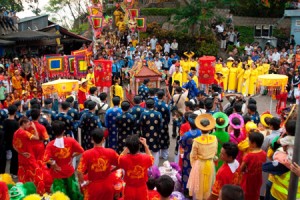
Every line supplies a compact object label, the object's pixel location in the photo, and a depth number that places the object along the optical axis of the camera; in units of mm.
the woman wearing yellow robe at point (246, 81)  13711
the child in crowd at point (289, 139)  4004
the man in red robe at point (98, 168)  4473
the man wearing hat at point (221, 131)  5715
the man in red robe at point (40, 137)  5942
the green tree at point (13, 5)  21431
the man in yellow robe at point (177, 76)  12484
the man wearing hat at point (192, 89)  9733
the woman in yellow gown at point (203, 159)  5250
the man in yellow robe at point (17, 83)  12445
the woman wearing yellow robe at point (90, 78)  11004
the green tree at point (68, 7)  40938
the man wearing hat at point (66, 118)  7060
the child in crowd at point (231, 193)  2885
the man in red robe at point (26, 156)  5707
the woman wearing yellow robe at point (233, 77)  14172
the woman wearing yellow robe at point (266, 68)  14227
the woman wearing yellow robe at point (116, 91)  9953
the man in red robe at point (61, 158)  4887
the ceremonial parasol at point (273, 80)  9641
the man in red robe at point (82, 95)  9781
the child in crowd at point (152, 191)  4668
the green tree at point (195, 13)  20275
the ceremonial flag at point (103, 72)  10055
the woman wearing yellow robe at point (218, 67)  14052
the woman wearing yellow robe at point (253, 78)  13781
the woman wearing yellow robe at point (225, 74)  14216
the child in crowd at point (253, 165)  4684
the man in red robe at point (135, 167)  4371
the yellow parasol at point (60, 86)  8492
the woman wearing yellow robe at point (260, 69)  13969
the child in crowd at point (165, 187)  3752
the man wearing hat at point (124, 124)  7027
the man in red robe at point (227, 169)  4555
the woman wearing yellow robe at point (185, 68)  14507
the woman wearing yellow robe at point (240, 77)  13998
